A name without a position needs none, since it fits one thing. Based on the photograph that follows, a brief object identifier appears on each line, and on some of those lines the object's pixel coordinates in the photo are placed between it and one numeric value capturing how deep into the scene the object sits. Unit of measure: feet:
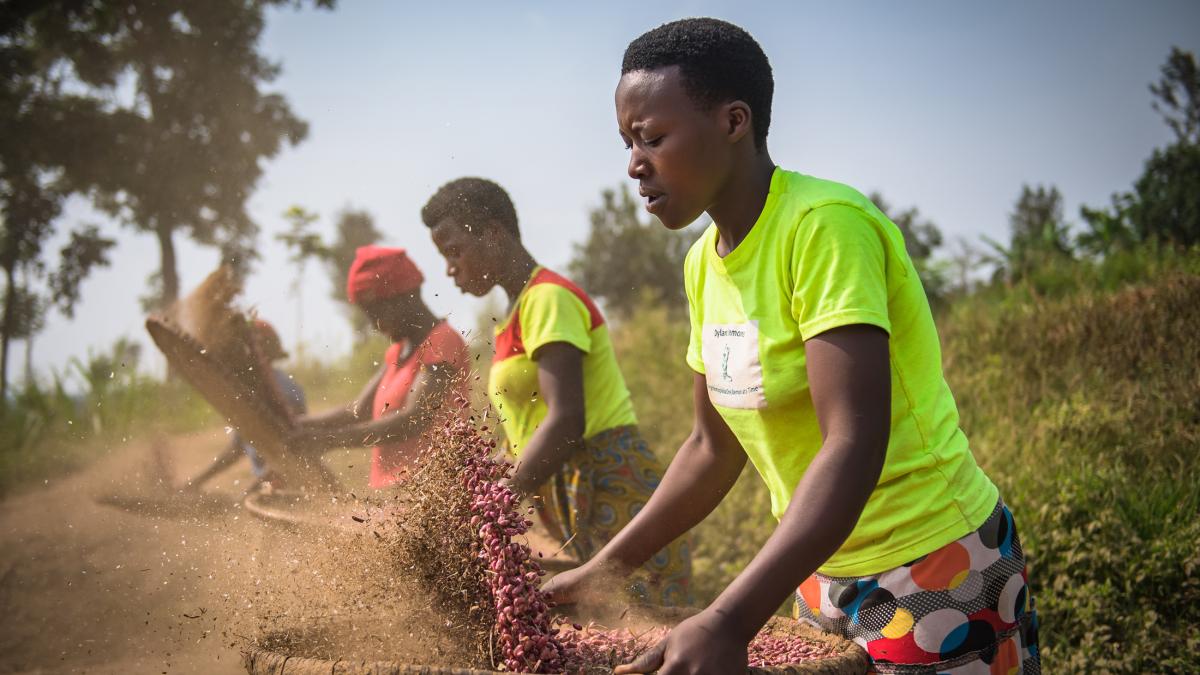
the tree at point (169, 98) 61.05
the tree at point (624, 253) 117.08
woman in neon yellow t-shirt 4.97
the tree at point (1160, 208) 35.22
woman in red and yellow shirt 10.41
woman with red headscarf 7.42
